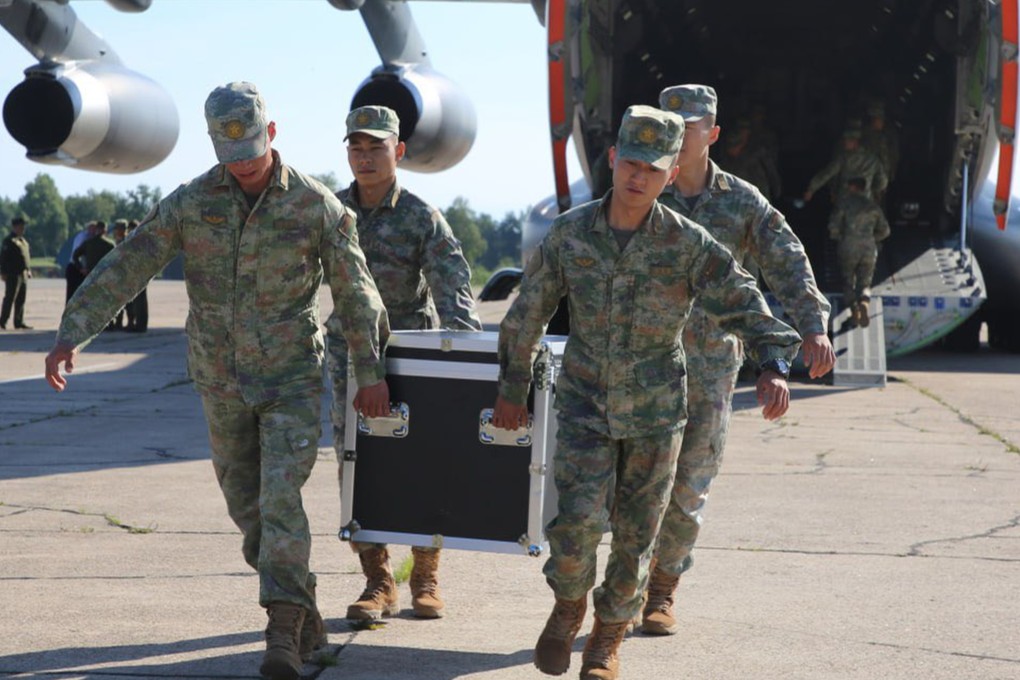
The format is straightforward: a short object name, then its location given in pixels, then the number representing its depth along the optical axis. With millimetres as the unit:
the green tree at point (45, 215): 116375
